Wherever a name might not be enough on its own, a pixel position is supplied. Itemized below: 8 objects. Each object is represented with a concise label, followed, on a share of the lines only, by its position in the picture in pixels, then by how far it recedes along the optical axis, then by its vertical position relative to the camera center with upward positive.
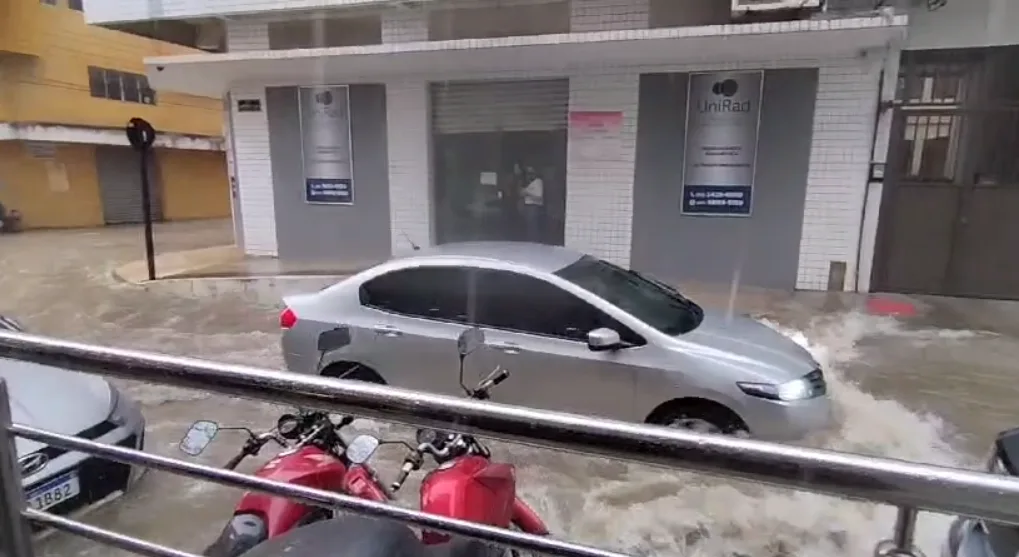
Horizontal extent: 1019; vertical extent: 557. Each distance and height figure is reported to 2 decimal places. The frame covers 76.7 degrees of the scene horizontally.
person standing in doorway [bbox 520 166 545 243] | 9.12 -0.53
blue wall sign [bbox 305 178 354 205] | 9.84 -0.38
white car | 2.72 -1.23
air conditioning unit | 6.59 +1.67
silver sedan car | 3.58 -1.04
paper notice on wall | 8.50 +0.43
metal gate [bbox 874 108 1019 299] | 7.69 -0.42
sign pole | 9.19 +0.29
